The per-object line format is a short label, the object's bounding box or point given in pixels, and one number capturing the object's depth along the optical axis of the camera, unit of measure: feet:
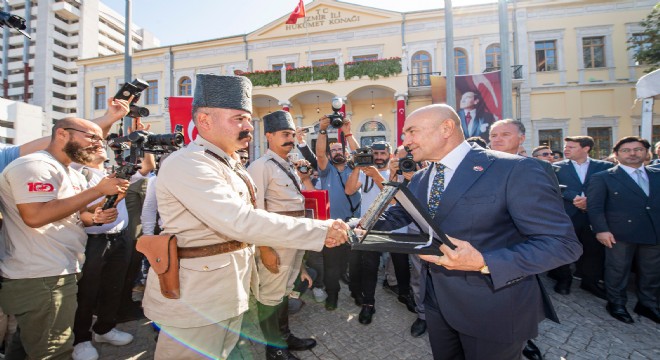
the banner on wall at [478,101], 55.36
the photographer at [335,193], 14.44
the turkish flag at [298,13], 61.51
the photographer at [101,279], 10.68
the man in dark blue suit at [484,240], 5.22
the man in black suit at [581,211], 15.84
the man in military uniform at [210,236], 5.94
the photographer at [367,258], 13.14
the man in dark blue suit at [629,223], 13.29
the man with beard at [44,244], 7.10
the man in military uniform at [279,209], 10.57
